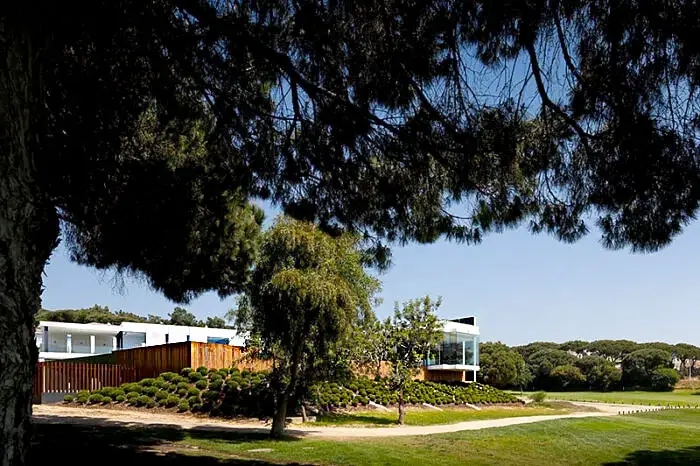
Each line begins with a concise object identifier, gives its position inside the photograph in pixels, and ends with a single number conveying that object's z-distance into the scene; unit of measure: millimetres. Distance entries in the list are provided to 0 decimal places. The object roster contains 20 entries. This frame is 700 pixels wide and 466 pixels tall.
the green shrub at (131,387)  19602
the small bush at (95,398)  19344
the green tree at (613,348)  77438
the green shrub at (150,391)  19234
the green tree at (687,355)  77500
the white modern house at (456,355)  39500
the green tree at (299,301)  13078
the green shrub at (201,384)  19344
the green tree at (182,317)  76200
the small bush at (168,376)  20031
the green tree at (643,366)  61938
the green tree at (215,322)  69219
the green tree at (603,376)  61062
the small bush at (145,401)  18641
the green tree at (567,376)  61281
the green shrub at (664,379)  59562
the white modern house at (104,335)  41125
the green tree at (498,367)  46312
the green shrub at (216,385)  19094
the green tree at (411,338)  19109
